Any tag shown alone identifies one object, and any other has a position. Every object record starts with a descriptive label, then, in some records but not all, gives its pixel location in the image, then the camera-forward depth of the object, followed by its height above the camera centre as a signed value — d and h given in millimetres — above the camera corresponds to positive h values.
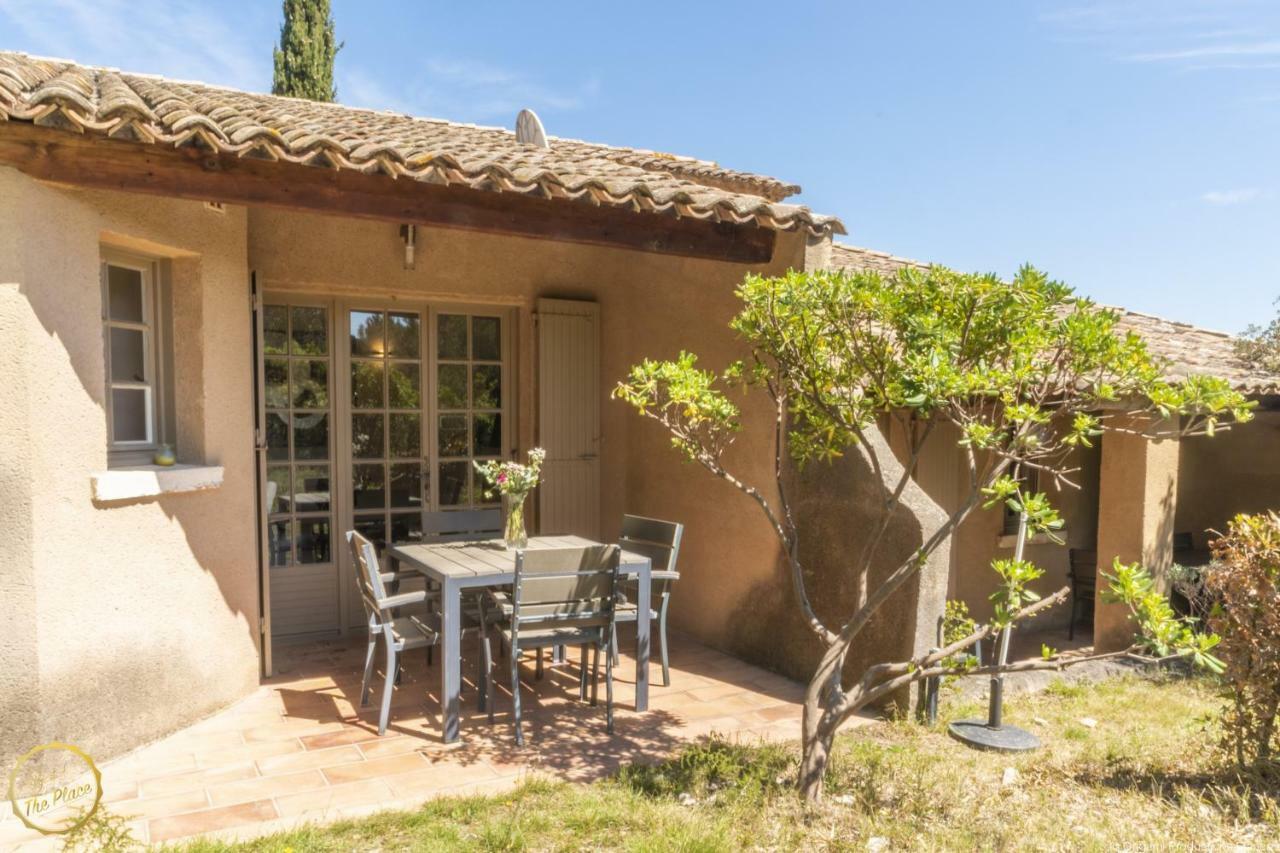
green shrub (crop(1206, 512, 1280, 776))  3760 -1203
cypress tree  14773 +6067
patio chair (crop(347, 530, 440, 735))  4211 -1325
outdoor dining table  4168 -1091
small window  4160 +97
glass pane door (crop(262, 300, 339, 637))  6008 -687
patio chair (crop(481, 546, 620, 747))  4141 -1187
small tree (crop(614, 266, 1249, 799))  3021 +37
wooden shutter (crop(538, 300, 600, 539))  6801 -294
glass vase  4965 -941
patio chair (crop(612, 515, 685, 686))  5207 -1152
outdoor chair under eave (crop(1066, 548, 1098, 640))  7895 -1883
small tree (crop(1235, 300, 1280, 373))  7965 +450
